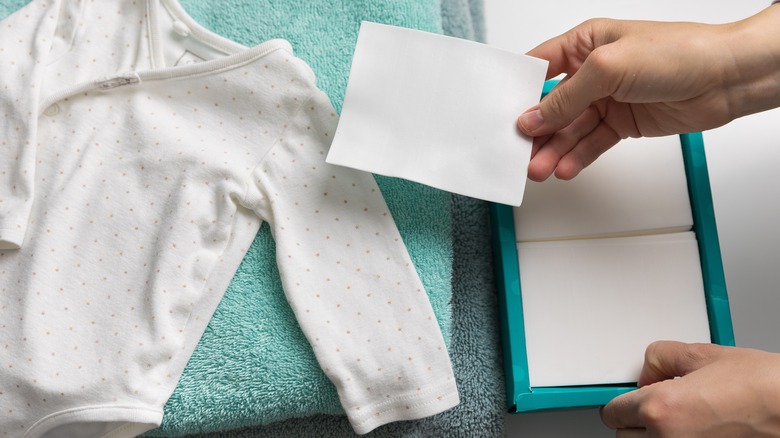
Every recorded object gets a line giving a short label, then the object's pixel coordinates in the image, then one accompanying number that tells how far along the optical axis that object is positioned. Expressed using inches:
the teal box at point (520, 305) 31.6
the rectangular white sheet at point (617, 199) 33.8
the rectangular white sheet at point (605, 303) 32.5
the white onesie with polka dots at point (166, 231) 31.1
